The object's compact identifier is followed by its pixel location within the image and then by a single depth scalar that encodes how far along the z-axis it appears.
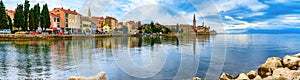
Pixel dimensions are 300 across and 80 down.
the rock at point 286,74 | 5.16
